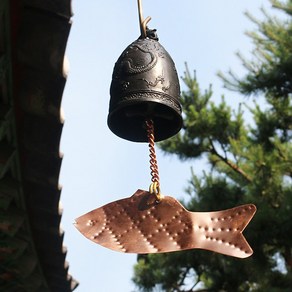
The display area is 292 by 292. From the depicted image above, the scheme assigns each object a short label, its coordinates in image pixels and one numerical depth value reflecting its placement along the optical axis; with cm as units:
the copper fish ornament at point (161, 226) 156
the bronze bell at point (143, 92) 164
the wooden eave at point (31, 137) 171
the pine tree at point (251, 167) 593
